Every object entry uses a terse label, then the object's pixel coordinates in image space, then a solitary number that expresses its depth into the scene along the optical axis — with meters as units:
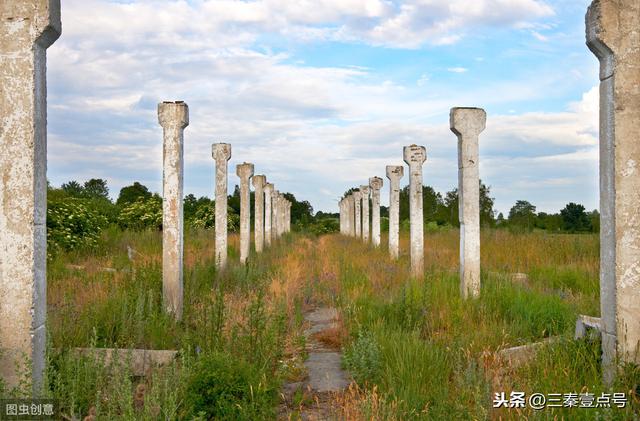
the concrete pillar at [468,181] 10.17
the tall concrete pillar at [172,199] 8.95
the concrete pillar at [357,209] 33.43
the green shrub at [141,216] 28.23
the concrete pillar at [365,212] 29.61
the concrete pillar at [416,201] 14.09
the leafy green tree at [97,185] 51.25
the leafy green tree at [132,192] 43.68
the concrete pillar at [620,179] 5.49
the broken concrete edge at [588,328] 6.14
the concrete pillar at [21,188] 5.19
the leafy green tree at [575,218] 45.24
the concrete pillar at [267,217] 25.92
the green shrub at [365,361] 5.93
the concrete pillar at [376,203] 24.00
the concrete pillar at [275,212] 31.25
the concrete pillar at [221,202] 14.30
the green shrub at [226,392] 4.88
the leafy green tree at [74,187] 33.44
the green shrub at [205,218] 35.37
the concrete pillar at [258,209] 22.75
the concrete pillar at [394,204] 19.03
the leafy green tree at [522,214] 38.58
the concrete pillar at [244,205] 17.51
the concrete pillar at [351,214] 38.96
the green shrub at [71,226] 15.73
